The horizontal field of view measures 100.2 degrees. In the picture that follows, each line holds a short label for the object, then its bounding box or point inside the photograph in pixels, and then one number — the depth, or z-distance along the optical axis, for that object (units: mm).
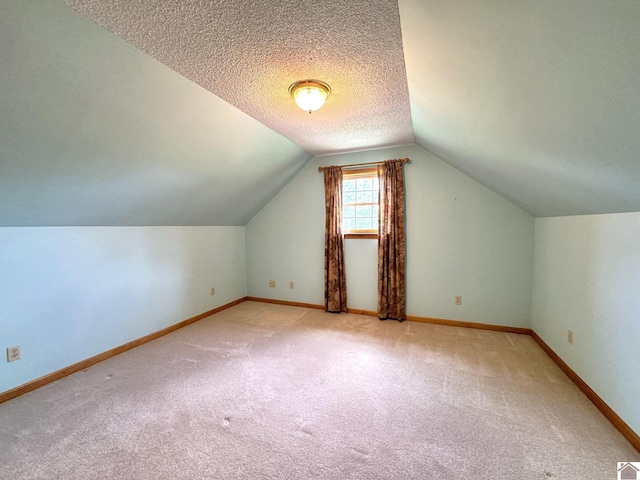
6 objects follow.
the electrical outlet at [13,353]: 2011
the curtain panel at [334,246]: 3824
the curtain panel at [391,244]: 3514
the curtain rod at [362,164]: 3482
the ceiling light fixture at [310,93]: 1875
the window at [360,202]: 3787
